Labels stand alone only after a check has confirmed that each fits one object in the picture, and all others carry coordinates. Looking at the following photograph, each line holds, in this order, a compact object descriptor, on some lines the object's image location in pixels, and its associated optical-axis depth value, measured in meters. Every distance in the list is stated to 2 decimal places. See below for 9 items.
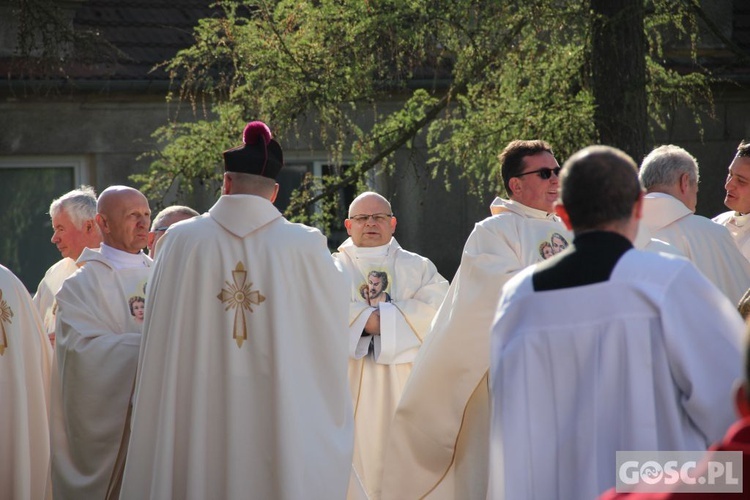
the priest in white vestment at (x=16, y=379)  13.45
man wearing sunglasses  12.88
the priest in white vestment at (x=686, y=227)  13.78
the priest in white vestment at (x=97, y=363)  12.87
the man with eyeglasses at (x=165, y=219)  15.05
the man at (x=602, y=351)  6.96
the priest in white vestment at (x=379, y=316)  15.29
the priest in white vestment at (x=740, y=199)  15.52
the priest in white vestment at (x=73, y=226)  15.49
